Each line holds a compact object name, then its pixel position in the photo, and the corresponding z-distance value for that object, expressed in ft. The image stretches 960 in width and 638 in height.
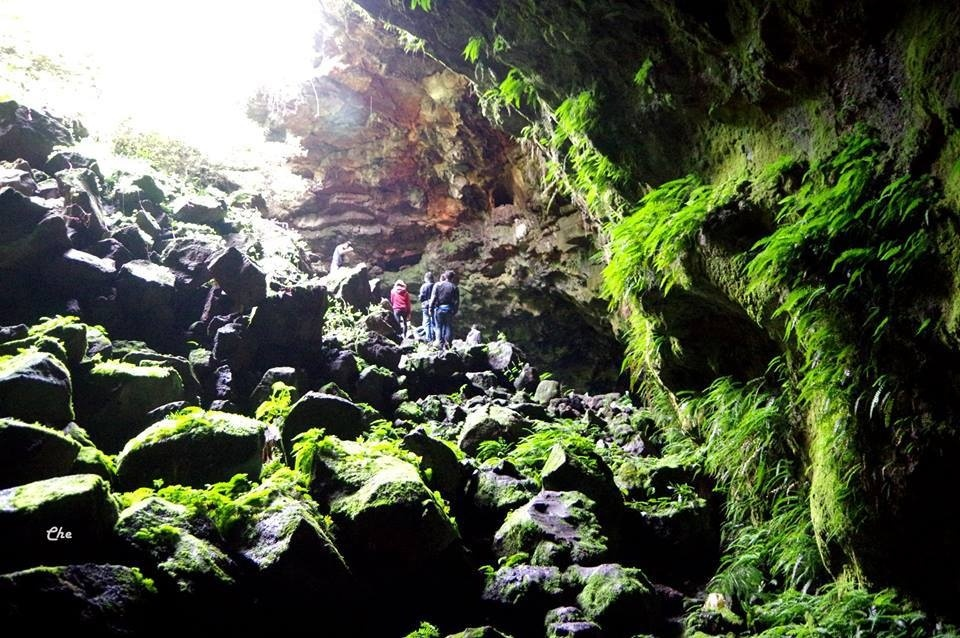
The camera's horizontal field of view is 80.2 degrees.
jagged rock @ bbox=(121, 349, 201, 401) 24.50
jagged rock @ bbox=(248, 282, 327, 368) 29.45
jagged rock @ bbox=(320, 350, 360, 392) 29.89
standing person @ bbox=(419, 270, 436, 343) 47.72
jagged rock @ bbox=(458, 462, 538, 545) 19.25
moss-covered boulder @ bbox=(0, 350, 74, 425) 16.43
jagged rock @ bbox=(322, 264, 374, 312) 45.68
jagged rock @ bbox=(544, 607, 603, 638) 13.29
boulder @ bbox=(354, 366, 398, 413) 29.84
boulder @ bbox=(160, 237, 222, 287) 32.14
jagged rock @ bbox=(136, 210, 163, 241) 37.47
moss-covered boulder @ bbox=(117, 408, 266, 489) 16.63
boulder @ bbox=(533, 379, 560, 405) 35.68
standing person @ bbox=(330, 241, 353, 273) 56.00
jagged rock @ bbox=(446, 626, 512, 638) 12.32
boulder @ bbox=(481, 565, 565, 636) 14.74
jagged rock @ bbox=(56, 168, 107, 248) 31.30
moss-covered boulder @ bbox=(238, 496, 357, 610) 12.99
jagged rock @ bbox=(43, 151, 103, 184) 37.43
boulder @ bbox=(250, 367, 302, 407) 25.99
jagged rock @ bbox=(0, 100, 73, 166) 36.27
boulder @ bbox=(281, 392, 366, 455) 20.48
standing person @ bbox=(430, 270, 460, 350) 45.39
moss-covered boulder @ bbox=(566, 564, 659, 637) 14.01
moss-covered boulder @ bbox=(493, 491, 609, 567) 16.74
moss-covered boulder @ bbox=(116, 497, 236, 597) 11.63
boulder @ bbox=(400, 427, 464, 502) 19.81
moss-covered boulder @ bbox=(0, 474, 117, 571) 10.74
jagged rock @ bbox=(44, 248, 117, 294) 27.48
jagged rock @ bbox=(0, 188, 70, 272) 26.35
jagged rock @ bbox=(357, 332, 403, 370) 33.76
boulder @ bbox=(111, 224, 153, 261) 33.12
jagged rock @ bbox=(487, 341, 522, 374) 40.04
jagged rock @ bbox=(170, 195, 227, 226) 43.21
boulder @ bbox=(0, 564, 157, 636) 9.20
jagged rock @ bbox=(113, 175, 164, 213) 40.81
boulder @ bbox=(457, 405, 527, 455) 25.52
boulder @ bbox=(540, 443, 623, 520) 20.53
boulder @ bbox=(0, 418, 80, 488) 13.25
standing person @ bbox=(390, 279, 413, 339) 48.88
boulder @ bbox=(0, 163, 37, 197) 30.71
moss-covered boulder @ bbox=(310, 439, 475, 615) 15.17
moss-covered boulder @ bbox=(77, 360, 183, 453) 20.56
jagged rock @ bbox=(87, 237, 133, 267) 30.73
